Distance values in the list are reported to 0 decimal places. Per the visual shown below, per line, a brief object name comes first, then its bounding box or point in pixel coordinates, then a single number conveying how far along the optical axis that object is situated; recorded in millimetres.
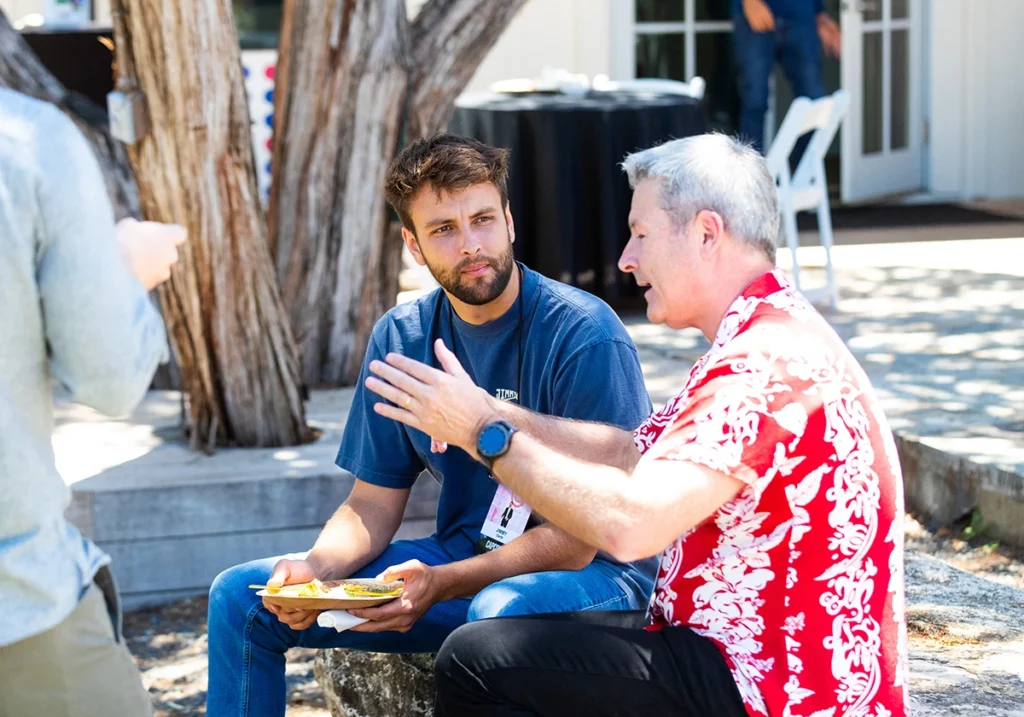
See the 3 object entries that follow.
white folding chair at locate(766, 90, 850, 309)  6891
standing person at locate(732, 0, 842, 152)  9320
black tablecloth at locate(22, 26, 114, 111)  6559
